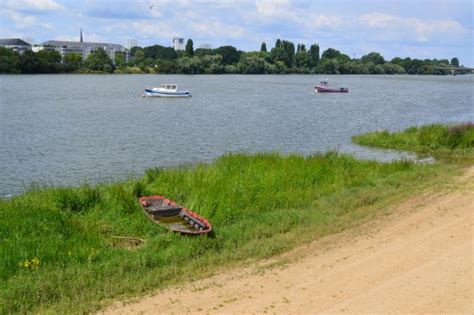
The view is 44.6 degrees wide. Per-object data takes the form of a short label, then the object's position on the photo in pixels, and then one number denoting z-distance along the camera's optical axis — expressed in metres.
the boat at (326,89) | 97.01
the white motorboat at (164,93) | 75.75
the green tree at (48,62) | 134.62
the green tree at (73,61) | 143.50
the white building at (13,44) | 192.51
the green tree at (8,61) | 126.50
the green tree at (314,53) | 193.88
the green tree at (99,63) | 147.75
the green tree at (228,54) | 178.00
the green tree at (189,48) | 172.76
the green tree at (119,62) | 161.82
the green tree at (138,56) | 169.00
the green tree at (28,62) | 131.12
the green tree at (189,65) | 148.12
